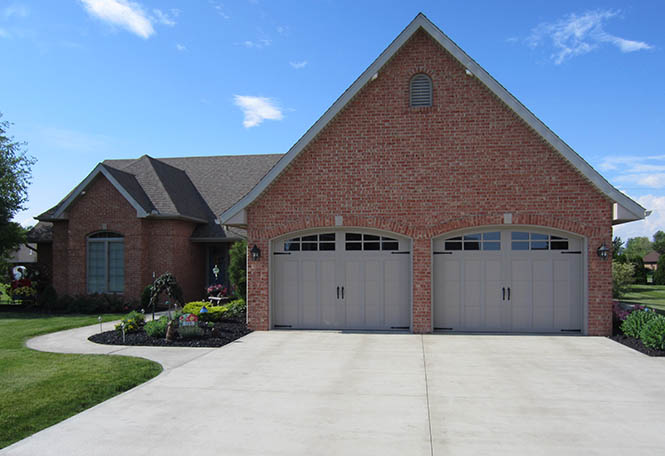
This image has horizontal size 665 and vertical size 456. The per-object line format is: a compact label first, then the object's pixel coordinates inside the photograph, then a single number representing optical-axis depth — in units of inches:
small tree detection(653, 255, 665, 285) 1752.0
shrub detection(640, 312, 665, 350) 390.0
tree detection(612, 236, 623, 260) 1536.7
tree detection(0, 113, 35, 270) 834.8
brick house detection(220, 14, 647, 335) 468.1
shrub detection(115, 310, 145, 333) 474.6
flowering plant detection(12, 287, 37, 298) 782.5
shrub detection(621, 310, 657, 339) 433.7
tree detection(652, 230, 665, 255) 3624.5
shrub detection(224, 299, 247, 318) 571.8
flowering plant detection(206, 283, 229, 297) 677.8
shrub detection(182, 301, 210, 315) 536.0
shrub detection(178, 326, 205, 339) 450.6
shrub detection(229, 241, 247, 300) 669.3
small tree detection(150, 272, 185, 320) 519.2
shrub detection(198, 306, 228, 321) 533.0
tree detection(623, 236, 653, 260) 3186.3
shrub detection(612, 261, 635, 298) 989.8
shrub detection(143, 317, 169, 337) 457.1
